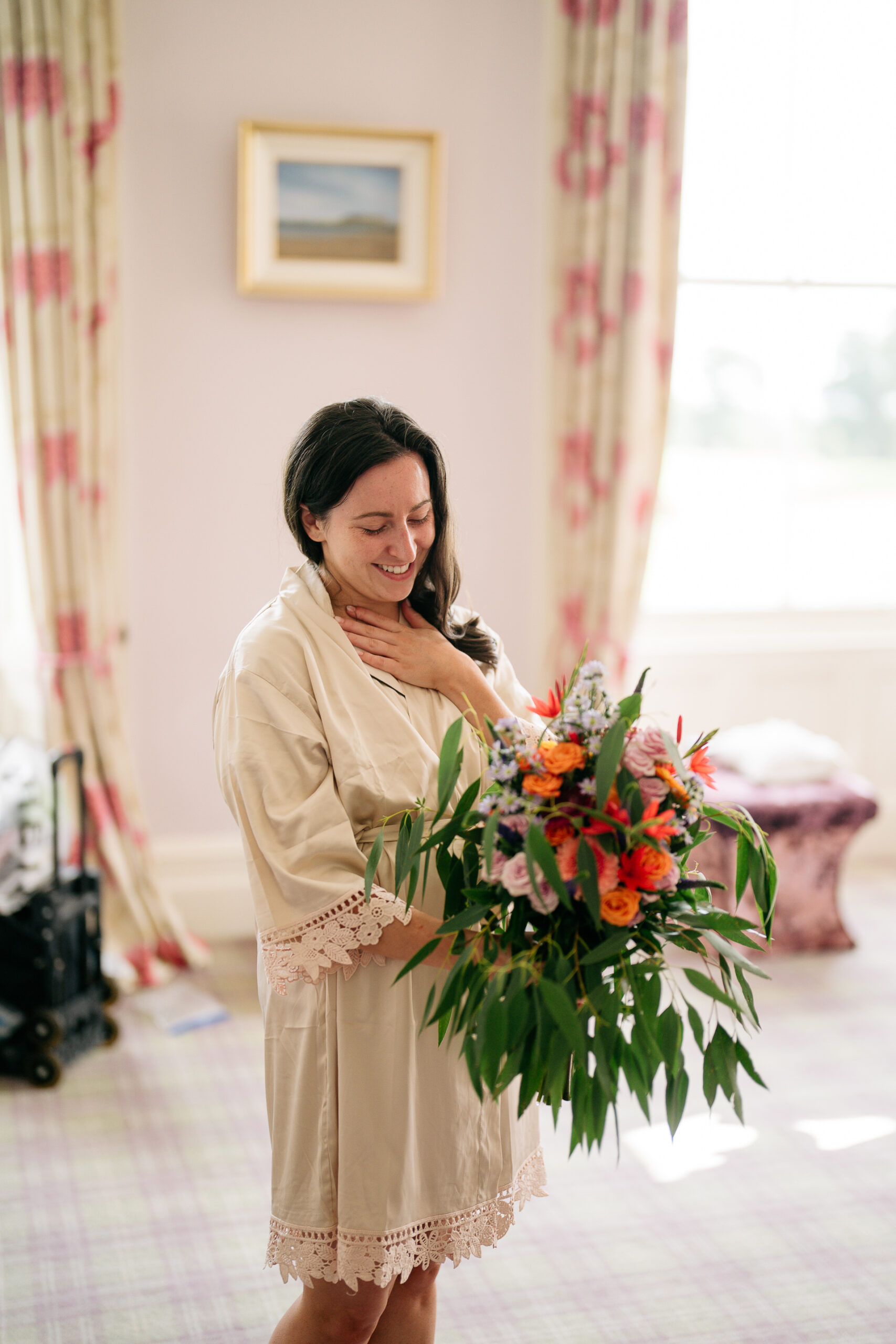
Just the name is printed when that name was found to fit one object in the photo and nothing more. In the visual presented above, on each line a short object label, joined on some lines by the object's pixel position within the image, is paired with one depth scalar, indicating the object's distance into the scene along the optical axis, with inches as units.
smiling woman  59.4
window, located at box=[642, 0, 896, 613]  172.2
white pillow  158.7
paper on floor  133.6
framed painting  143.1
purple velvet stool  151.6
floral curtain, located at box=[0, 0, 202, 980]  133.0
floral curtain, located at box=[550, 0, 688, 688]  148.8
